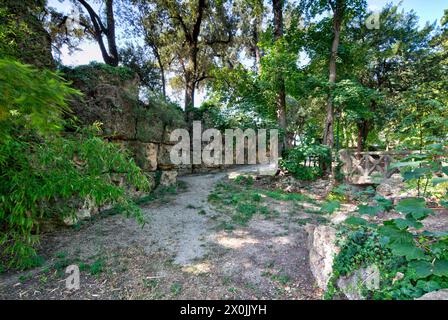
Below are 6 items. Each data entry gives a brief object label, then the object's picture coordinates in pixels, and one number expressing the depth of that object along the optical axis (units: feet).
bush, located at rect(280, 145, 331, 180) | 26.51
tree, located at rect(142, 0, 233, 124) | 38.11
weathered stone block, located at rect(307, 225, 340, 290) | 8.55
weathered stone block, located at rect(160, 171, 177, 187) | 25.18
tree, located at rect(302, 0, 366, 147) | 26.26
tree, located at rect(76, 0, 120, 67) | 30.09
